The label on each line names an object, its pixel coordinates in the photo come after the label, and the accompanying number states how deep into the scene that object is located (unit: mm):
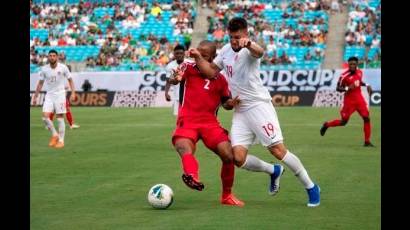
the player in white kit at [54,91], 21734
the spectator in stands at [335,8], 51344
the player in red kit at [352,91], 21734
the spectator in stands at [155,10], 53862
